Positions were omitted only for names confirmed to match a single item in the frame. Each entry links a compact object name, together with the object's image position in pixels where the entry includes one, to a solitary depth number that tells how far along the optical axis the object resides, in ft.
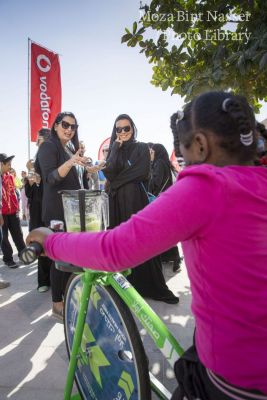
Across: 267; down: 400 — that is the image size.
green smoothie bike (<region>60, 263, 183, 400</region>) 4.42
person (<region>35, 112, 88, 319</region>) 9.89
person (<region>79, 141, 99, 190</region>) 9.05
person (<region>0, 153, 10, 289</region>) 14.32
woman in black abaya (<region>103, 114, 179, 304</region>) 11.92
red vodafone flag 26.94
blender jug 4.90
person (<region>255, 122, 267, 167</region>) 3.79
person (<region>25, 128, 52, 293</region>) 13.50
